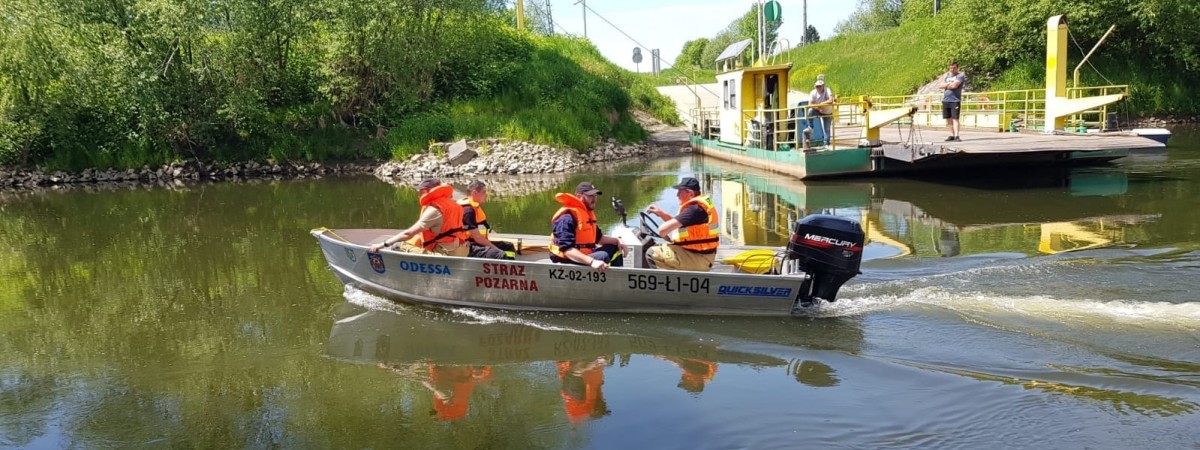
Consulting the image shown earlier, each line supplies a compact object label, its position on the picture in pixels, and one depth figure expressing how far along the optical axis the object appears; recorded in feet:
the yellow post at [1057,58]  61.41
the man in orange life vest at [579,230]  26.86
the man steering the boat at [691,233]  26.45
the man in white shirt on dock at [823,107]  61.00
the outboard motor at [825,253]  25.66
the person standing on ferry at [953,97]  56.24
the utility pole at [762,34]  74.10
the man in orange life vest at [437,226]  28.89
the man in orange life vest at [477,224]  29.71
